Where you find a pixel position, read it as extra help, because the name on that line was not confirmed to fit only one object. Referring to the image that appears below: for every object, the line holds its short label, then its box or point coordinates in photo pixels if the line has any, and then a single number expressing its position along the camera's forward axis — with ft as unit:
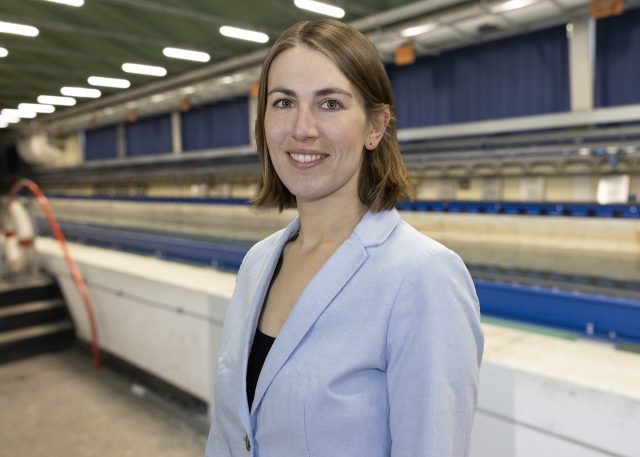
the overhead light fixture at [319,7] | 13.94
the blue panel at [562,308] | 7.77
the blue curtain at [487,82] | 15.34
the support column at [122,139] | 36.70
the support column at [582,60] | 14.16
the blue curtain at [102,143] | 38.40
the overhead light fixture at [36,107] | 31.99
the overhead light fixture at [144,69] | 21.52
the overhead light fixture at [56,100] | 29.35
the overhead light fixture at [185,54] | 19.03
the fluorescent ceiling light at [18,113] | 34.36
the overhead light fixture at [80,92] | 26.86
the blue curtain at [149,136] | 32.30
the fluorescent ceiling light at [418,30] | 14.66
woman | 2.50
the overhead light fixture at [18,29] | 15.73
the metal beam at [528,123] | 12.78
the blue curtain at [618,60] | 13.65
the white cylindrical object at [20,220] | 15.74
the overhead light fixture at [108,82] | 24.13
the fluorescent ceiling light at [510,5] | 12.72
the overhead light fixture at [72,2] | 13.50
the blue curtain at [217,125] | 26.68
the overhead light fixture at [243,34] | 16.44
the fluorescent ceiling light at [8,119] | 37.45
